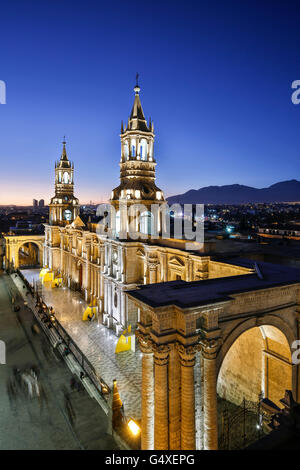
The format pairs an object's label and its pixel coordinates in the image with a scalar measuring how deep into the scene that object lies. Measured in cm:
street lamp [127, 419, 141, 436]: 1168
